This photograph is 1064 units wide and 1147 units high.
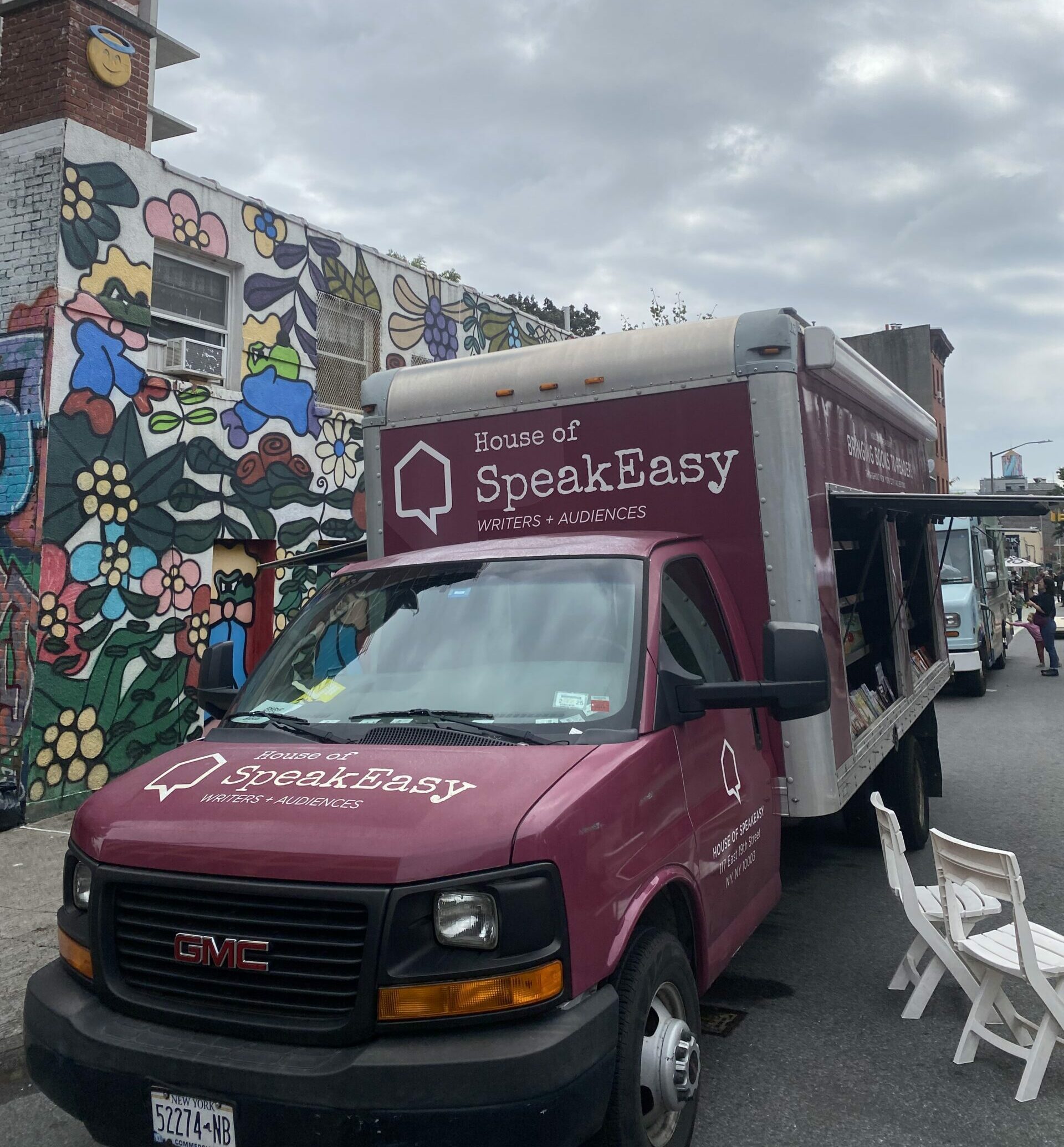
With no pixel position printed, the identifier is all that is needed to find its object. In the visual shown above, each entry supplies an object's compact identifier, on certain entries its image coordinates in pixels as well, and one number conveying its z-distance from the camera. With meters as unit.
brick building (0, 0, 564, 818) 8.82
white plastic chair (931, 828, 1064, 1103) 3.77
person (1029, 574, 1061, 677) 19.00
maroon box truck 2.58
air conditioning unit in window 9.91
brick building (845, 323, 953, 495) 53.59
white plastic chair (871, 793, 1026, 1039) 4.27
